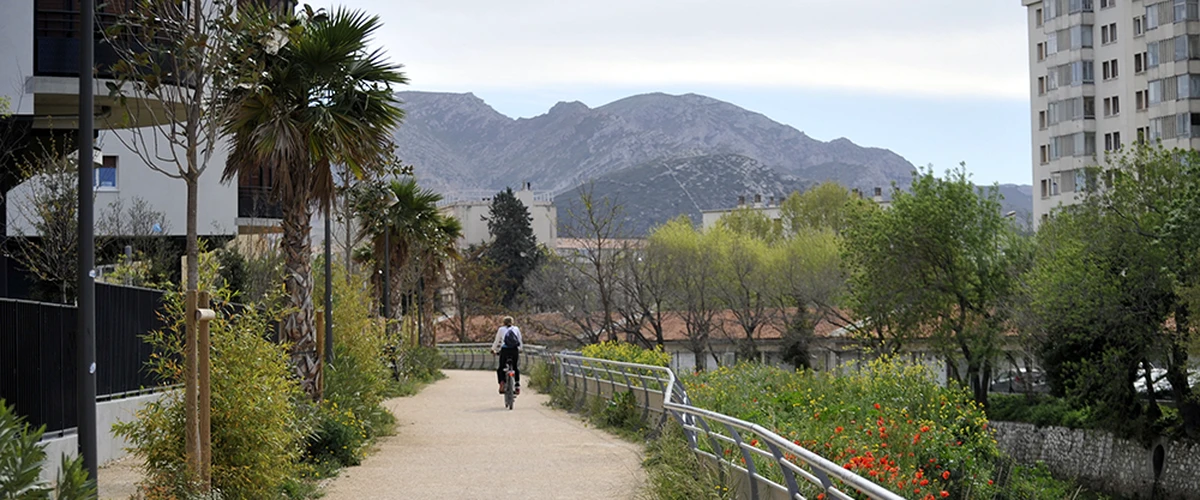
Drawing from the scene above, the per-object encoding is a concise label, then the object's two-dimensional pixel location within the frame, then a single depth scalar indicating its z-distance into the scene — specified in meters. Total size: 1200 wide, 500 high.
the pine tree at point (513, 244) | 98.25
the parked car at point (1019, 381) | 52.31
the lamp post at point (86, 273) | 9.91
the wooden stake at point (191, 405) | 11.20
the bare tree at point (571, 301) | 66.31
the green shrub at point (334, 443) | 17.05
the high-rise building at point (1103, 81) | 73.25
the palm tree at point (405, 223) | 46.81
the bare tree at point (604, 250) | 55.32
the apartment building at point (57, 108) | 23.20
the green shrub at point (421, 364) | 41.56
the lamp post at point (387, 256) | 42.41
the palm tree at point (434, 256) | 52.09
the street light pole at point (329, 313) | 23.34
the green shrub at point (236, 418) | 11.75
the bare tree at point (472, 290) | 89.19
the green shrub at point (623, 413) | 22.03
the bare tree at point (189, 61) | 12.02
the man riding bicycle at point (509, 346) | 27.59
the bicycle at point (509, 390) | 27.45
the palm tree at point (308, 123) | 17.92
